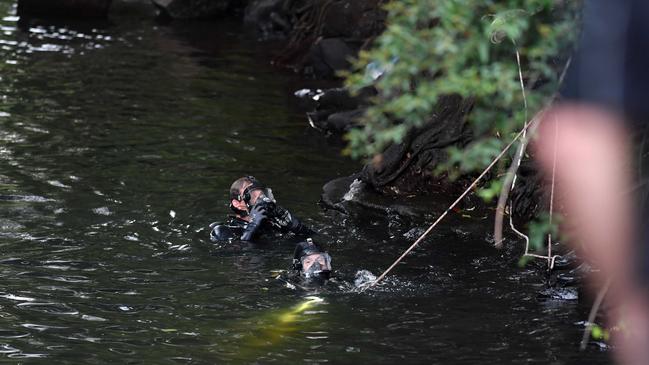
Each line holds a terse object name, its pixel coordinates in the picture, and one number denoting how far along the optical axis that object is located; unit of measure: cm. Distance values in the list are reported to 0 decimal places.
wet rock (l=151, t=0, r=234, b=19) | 2983
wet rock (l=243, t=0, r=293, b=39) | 2766
